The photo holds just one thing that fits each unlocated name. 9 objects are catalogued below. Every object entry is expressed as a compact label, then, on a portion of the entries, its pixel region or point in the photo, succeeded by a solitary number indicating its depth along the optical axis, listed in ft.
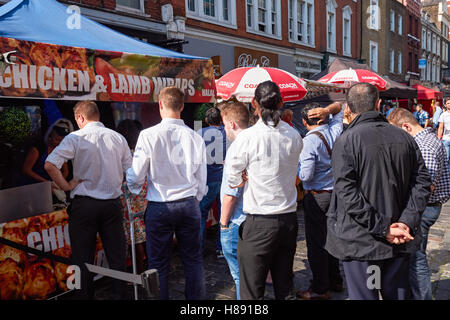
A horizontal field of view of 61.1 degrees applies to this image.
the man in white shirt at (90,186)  10.48
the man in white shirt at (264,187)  8.67
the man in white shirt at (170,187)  9.89
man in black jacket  7.68
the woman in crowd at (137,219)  13.42
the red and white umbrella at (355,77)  30.63
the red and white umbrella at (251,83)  20.30
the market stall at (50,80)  10.86
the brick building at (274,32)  42.55
